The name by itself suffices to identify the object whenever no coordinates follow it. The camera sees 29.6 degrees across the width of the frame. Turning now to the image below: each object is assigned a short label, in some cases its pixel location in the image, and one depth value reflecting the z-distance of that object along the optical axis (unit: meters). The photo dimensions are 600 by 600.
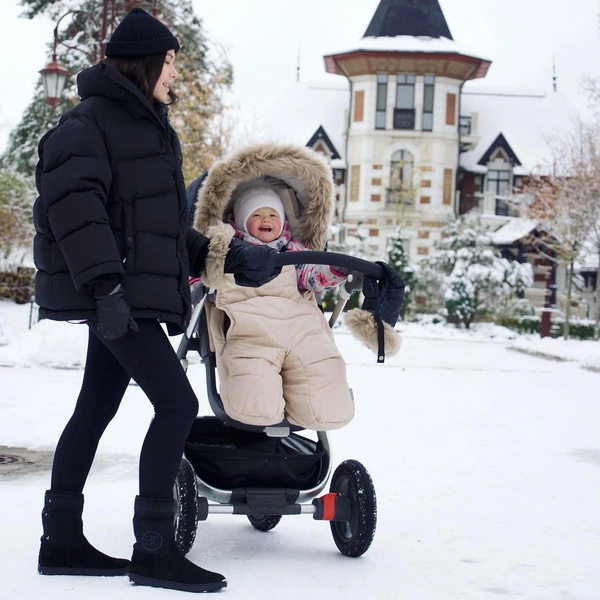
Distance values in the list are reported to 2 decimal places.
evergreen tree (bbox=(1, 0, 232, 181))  25.42
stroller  4.18
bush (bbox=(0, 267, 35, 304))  34.56
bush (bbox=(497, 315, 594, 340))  31.81
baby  4.16
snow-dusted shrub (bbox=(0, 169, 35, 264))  33.72
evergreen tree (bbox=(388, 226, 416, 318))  36.22
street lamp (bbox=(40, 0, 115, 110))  17.45
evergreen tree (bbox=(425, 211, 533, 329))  34.84
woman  3.49
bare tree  28.30
